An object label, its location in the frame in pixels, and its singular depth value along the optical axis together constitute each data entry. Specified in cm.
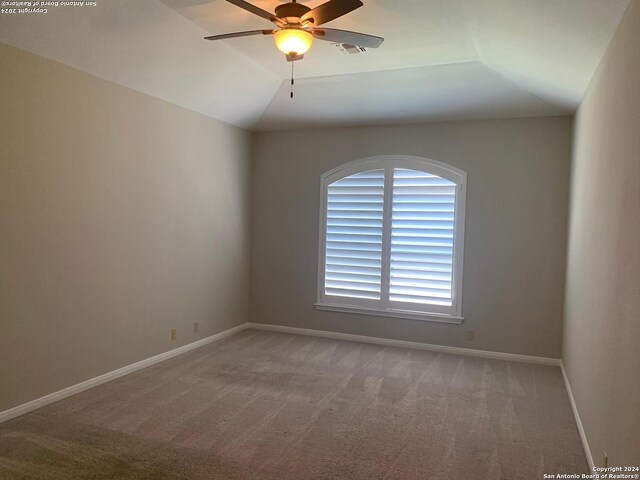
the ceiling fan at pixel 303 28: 257
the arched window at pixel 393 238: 526
